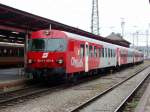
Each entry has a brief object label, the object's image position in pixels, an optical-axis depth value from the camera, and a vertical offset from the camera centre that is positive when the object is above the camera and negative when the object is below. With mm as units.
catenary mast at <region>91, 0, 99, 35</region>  61931 +6669
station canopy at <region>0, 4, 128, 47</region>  18953 +2089
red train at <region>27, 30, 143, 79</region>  18906 +182
